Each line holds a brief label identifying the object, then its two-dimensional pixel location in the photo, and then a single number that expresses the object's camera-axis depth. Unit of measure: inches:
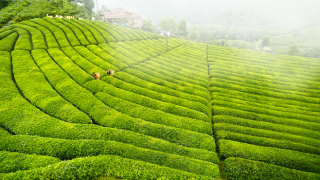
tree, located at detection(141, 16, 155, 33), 3646.7
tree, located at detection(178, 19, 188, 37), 4607.8
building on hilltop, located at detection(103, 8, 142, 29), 3270.2
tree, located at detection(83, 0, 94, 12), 3041.6
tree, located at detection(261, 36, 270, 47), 3425.2
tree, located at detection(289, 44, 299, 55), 2615.7
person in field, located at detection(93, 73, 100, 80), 799.1
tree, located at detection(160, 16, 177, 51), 4272.4
